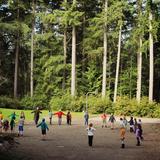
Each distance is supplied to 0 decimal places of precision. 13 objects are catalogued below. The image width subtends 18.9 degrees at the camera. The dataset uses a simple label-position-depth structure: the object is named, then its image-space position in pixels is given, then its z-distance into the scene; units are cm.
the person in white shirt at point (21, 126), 3053
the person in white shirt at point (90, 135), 2631
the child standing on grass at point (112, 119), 3903
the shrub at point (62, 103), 6092
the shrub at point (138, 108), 5547
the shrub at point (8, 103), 5900
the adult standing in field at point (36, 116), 3978
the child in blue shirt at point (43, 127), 2884
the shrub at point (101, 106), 5803
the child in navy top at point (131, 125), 3610
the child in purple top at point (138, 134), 2781
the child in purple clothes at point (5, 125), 3095
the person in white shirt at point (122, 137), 2644
